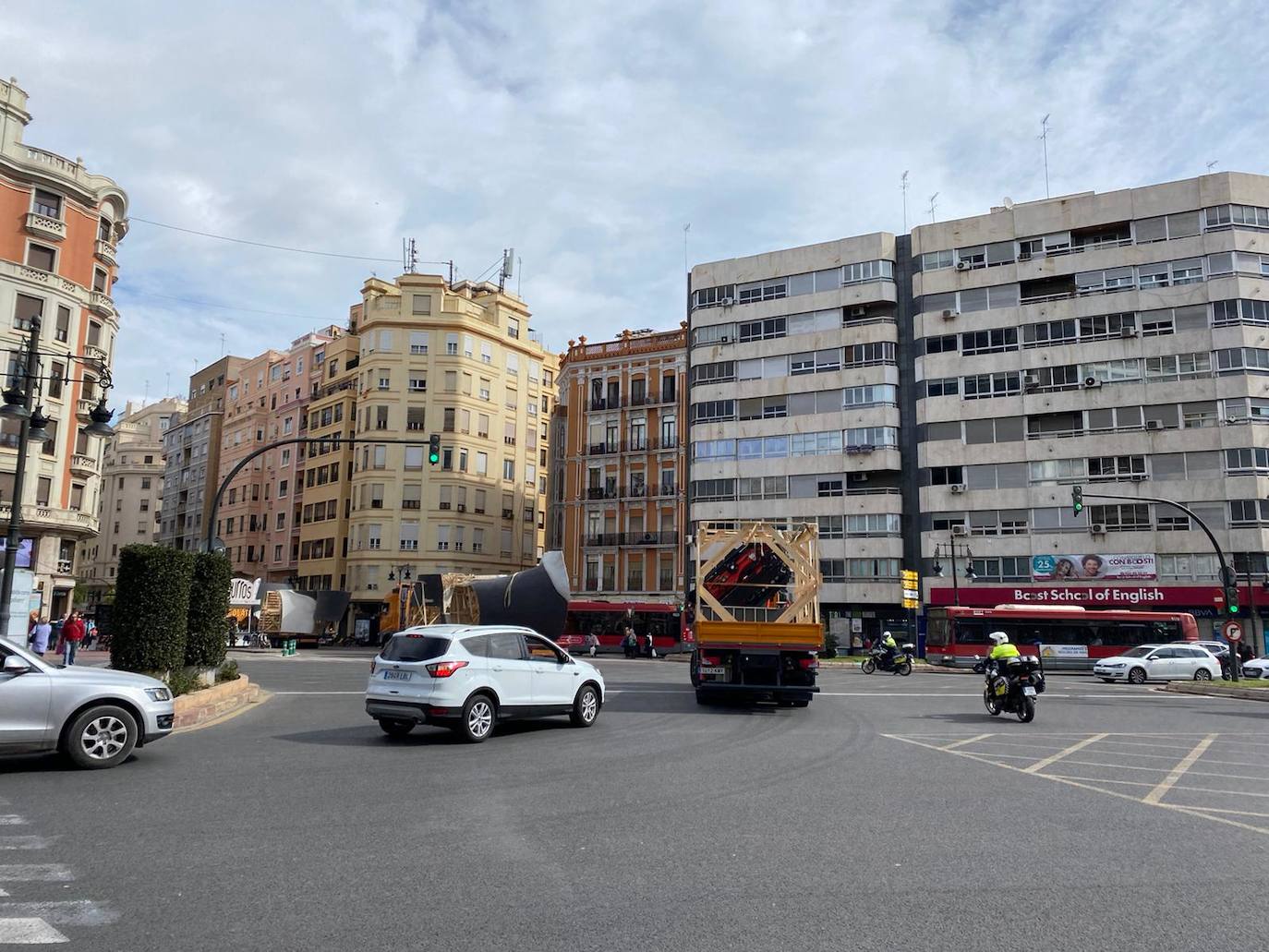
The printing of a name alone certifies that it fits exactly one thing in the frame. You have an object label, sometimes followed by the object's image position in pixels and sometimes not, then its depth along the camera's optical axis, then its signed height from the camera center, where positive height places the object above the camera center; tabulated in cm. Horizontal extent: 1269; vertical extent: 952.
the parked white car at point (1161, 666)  3275 -158
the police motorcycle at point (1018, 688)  1655 -122
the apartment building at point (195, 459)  8881 +1463
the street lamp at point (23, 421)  1573 +329
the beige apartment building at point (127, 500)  10462 +1214
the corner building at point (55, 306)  4362 +1446
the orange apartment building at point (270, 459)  7575 +1258
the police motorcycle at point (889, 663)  3378 -165
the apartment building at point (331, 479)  6850 +977
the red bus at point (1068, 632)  3906 -53
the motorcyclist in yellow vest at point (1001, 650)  1711 -58
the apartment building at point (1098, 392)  4659 +1178
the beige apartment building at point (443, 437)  6475 +1235
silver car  927 -103
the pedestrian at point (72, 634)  2894 -80
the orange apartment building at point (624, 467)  5991 +958
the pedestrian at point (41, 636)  2873 -85
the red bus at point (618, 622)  5028 -42
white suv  1215 -89
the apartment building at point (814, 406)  5328 +1241
